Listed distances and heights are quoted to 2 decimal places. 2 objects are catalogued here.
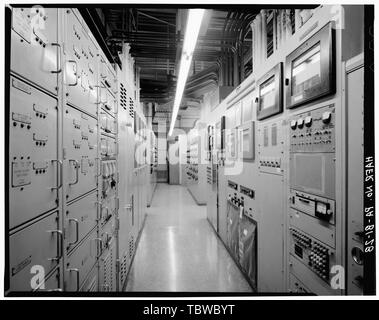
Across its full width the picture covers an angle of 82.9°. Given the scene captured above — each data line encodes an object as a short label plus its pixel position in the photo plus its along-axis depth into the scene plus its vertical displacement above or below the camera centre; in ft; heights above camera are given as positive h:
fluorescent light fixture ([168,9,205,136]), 5.77 +3.97
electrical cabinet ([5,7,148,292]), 3.20 +0.07
